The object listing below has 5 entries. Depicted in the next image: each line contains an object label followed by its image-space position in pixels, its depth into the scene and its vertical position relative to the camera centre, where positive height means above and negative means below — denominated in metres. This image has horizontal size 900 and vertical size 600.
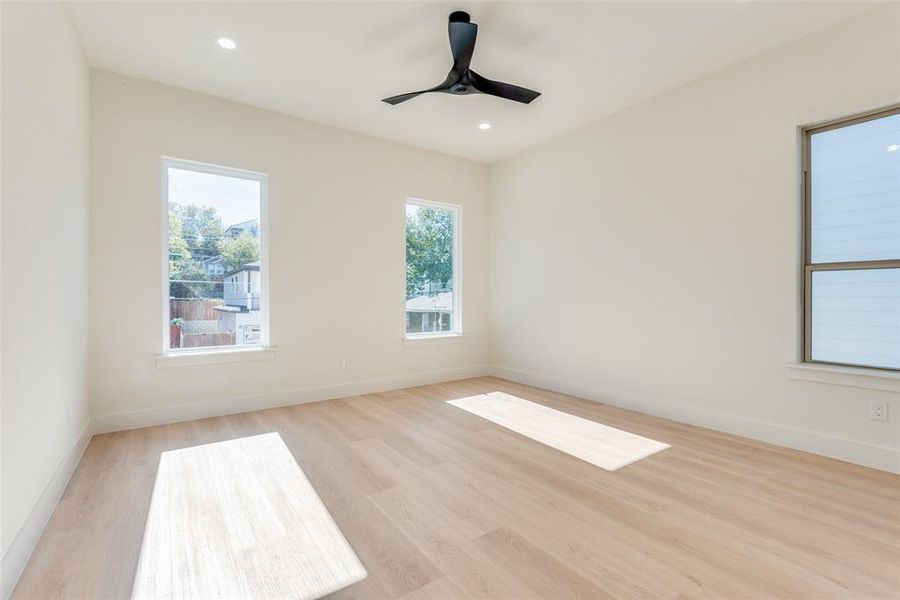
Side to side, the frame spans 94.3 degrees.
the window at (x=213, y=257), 3.75 +0.36
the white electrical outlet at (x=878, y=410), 2.67 -0.73
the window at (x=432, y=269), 5.29 +0.35
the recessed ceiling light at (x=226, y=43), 2.98 +1.83
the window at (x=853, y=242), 2.73 +0.38
